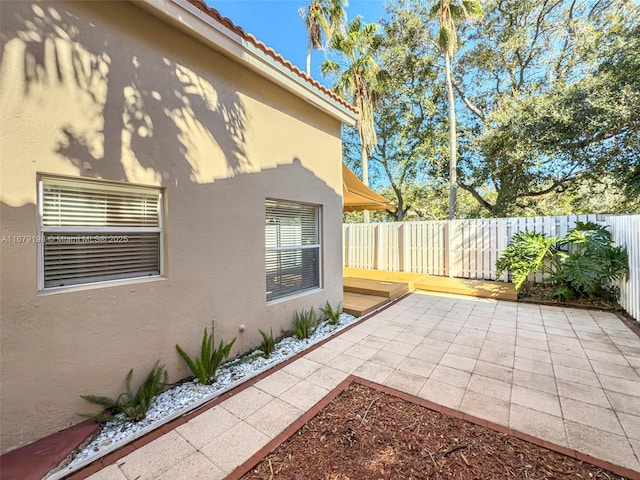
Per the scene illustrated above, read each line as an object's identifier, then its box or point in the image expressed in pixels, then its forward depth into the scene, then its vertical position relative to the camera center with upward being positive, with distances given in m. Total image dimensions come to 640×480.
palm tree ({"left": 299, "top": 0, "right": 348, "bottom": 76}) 14.46 +12.32
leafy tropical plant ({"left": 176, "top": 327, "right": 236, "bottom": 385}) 3.90 -1.84
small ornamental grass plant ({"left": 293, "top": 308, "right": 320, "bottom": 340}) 5.63 -1.87
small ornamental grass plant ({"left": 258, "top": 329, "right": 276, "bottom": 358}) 4.86 -1.98
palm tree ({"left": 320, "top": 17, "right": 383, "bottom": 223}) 14.25 +9.51
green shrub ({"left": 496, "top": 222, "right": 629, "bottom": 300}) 7.03 -0.63
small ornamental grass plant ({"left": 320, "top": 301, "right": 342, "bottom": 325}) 6.48 -1.87
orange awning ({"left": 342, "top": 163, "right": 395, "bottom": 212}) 8.16 +1.45
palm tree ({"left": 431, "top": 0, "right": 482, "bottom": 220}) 12.99 +11.29
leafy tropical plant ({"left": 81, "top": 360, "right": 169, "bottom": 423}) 3.13 -2.02
